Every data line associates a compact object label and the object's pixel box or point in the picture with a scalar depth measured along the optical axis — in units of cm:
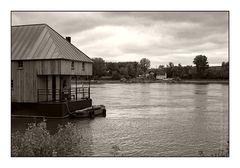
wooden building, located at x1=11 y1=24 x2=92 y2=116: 2780
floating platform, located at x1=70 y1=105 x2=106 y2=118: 2839
